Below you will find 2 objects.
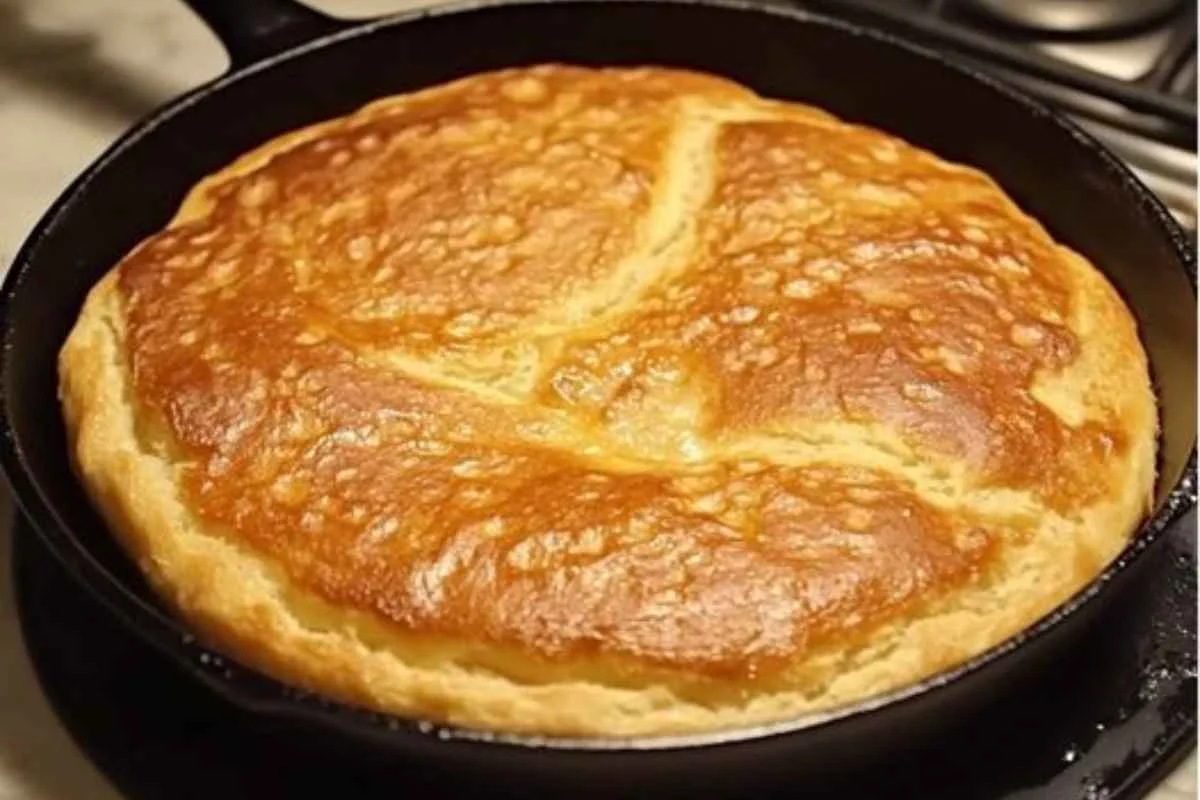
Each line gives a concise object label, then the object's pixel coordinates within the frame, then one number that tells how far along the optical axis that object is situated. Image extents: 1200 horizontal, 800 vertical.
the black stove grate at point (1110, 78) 0.61
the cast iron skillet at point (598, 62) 0.38
